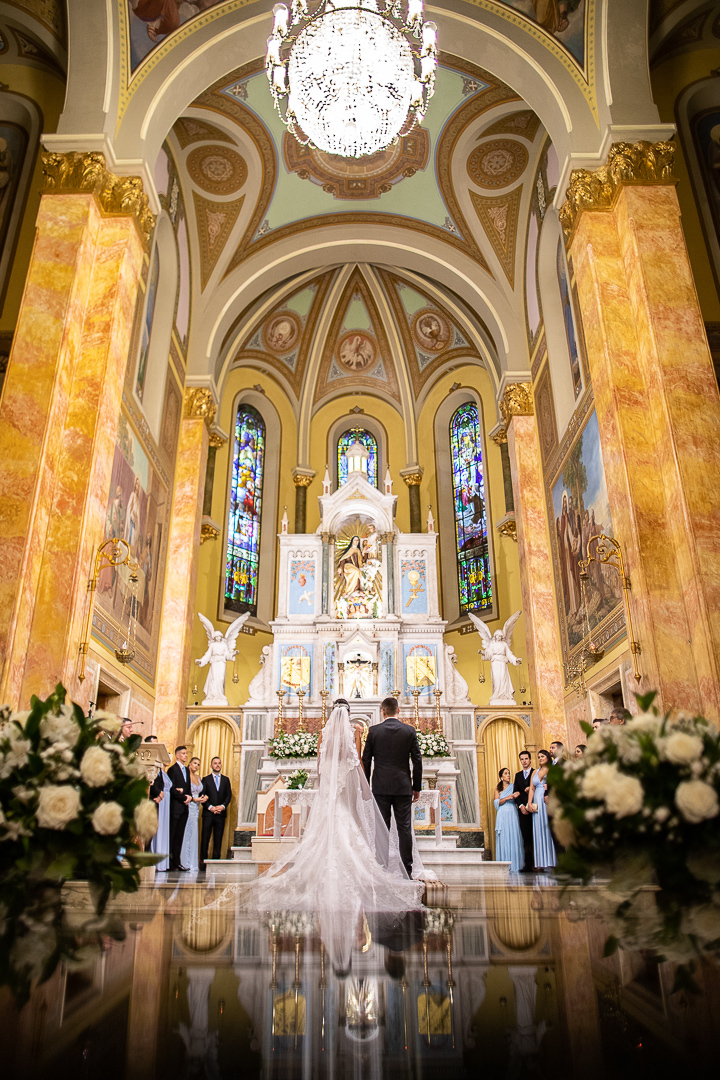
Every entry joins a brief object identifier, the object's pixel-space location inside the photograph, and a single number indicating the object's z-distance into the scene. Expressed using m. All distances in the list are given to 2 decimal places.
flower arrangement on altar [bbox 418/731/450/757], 13.39
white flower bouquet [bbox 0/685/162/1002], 2.64
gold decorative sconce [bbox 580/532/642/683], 8.18
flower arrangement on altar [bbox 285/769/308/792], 11.48
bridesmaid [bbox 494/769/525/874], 9.83
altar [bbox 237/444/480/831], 14.31
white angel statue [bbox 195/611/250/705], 15.53
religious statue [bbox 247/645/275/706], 16.11
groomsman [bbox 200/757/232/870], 10.30
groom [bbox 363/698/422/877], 6.39
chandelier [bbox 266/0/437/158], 8.54
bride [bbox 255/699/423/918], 5.11
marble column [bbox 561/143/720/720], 7.71
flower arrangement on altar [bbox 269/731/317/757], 13.34
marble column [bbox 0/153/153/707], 7.91
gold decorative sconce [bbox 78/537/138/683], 8.53
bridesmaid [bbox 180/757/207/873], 10.20
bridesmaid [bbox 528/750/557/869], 9.41
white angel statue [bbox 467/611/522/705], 15.09
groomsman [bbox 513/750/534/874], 9.70
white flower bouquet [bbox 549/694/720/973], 2.46
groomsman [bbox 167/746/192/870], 9.60
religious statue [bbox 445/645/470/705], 15.63
